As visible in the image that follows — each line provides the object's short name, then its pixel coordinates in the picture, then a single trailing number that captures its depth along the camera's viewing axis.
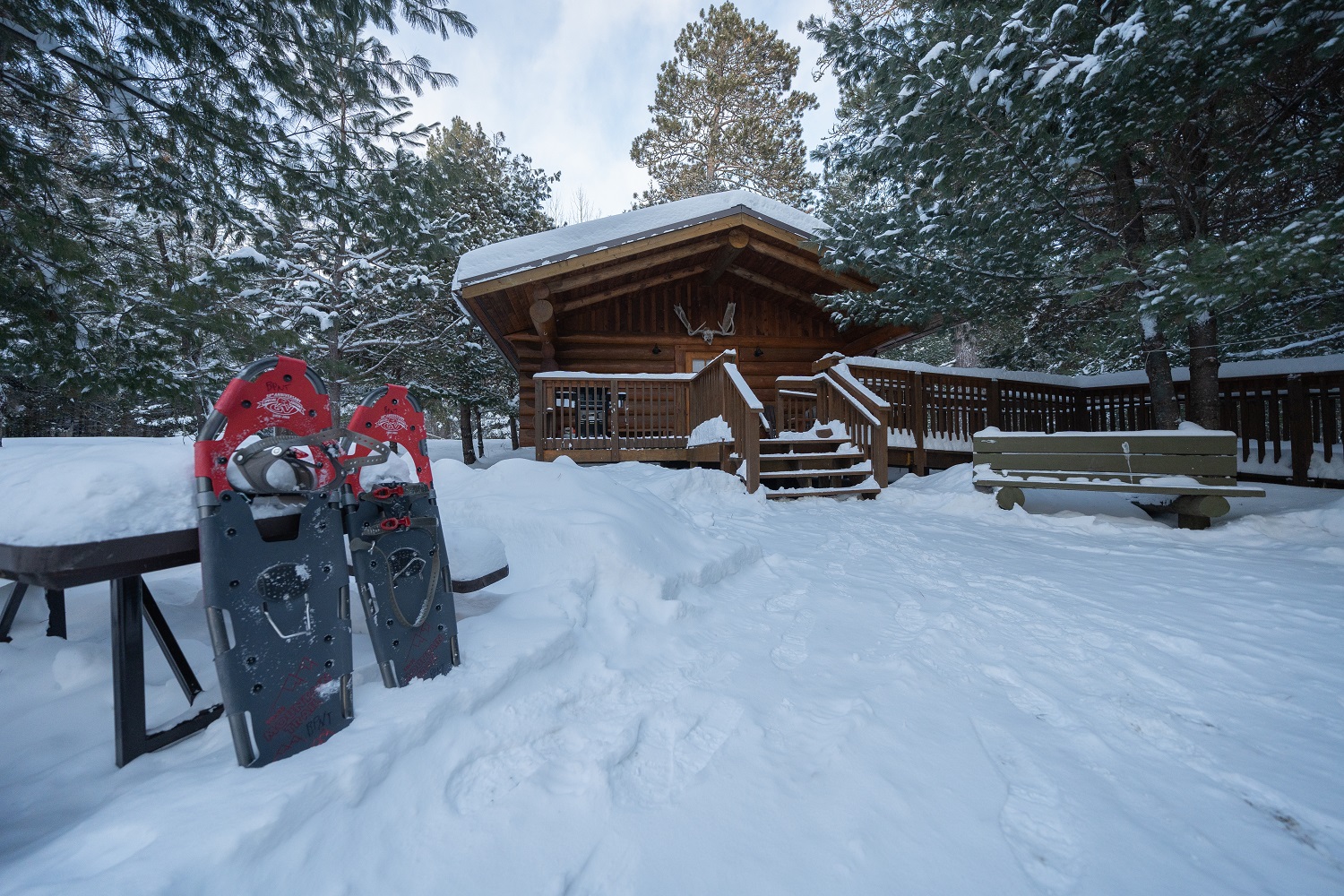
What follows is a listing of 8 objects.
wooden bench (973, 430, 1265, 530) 4.55
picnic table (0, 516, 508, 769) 1.16
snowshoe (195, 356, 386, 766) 1.35
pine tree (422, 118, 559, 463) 15.16
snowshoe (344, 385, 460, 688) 1.72
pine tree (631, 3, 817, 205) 18.67
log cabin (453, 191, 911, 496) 7.90
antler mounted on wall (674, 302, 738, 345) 10.44
